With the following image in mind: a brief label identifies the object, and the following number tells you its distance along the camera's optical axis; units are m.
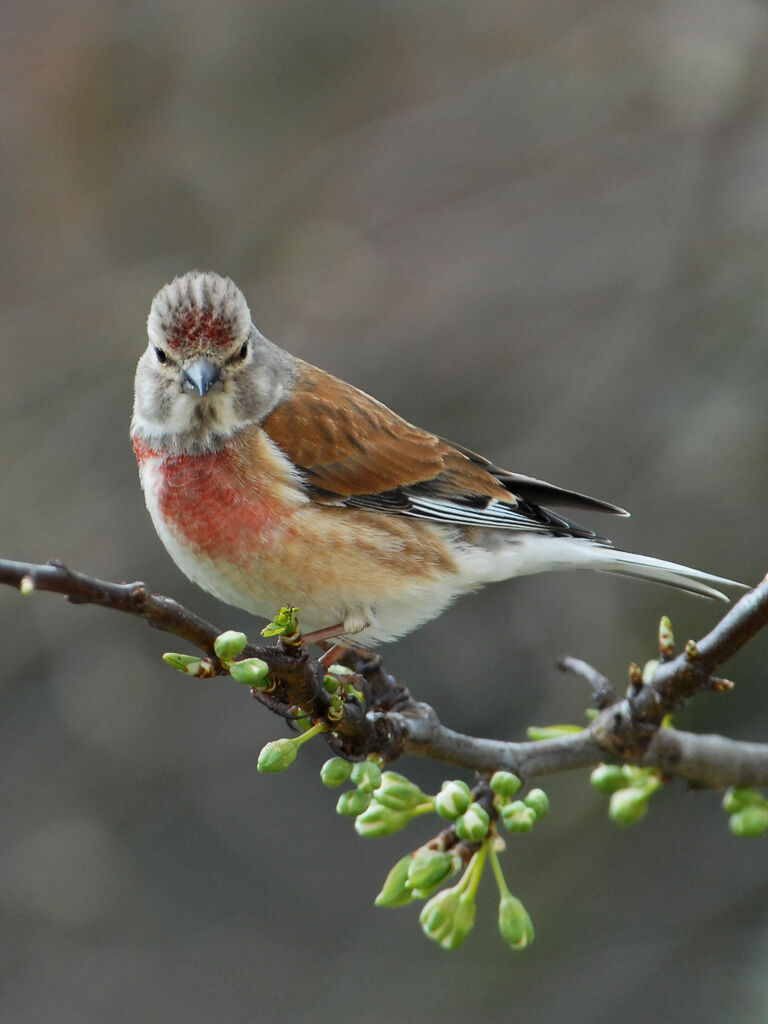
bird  7.38
